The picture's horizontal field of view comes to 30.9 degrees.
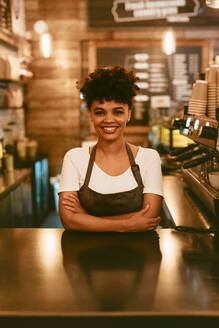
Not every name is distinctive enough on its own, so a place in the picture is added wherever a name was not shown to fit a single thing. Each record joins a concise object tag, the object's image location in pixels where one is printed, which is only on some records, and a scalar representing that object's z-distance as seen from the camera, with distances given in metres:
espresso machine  1.85
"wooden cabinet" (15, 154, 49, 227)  4.78
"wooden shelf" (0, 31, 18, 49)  4.37
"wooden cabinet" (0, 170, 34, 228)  3.52
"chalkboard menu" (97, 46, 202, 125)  5.57
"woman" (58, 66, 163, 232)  1.82
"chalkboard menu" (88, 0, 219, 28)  5.23
